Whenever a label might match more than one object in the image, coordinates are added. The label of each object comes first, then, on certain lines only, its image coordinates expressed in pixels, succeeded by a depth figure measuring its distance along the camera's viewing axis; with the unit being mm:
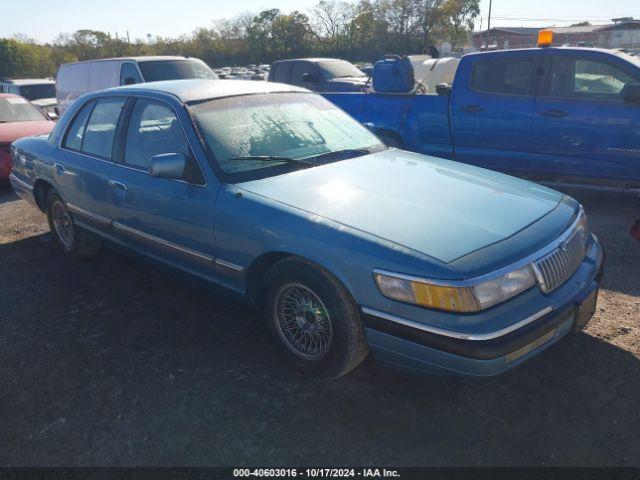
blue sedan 2461
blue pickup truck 5578
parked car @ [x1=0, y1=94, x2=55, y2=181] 7723
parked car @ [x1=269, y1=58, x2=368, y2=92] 11977
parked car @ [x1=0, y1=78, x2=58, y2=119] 13889
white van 10117
